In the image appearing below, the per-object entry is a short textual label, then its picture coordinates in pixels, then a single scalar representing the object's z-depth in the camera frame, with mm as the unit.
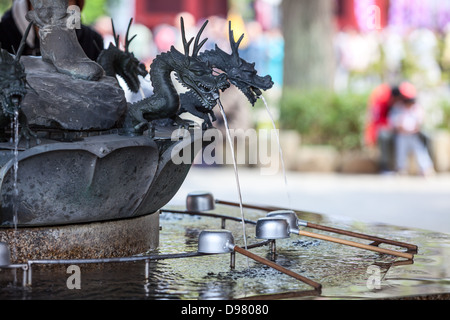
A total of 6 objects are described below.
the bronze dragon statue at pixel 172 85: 3998
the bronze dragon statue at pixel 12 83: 3449
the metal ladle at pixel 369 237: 4259
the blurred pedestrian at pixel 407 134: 13047
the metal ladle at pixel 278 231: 3984
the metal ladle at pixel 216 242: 3668
